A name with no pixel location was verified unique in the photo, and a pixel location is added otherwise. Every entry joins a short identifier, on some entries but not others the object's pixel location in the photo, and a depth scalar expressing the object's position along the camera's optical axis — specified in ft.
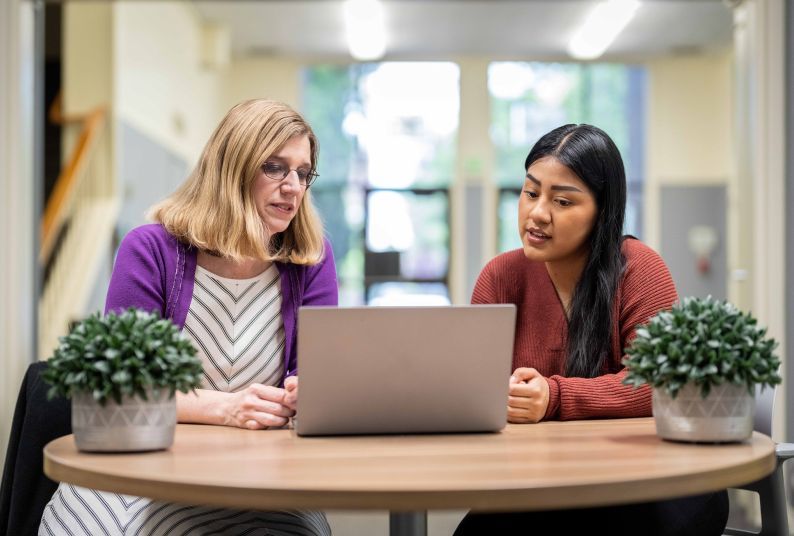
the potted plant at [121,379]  4.30
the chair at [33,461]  5.97
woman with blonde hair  6.27
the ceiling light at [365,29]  28.78
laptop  4.64
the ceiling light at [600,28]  28.55
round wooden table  3.57
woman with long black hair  6.41
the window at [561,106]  36.70
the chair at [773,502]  5.75
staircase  21.52
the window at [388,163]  36.40
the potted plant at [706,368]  4.55
